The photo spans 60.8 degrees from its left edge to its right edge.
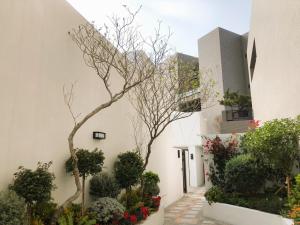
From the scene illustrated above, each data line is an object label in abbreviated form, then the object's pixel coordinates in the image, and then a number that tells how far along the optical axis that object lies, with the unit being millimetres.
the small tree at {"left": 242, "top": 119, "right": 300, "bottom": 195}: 4371
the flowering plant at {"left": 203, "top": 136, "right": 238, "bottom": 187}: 7395
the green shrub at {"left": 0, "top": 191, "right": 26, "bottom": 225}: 2818
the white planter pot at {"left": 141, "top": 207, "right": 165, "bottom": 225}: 5522
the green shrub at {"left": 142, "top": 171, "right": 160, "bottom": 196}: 7320
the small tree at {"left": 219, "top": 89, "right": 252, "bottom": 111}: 13586
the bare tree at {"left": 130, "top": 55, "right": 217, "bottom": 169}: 7066
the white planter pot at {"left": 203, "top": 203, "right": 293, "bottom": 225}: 5129
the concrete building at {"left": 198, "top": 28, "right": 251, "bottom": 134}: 15688
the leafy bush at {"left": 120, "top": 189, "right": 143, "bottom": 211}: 5667
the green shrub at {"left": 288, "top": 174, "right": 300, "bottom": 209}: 3738
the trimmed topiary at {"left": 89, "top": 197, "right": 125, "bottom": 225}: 4520
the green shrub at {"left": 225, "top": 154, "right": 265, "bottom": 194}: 6098
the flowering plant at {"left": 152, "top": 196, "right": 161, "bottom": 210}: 6487
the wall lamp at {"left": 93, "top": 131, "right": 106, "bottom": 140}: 5648
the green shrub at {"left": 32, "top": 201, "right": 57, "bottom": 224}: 3723
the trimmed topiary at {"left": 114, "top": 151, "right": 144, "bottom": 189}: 5858
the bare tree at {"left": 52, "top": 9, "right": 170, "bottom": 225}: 5164
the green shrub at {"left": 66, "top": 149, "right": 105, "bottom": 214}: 4586
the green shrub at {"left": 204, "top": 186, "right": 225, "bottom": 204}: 6902
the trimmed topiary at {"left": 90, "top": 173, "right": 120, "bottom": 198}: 5250
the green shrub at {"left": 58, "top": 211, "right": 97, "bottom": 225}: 3760
